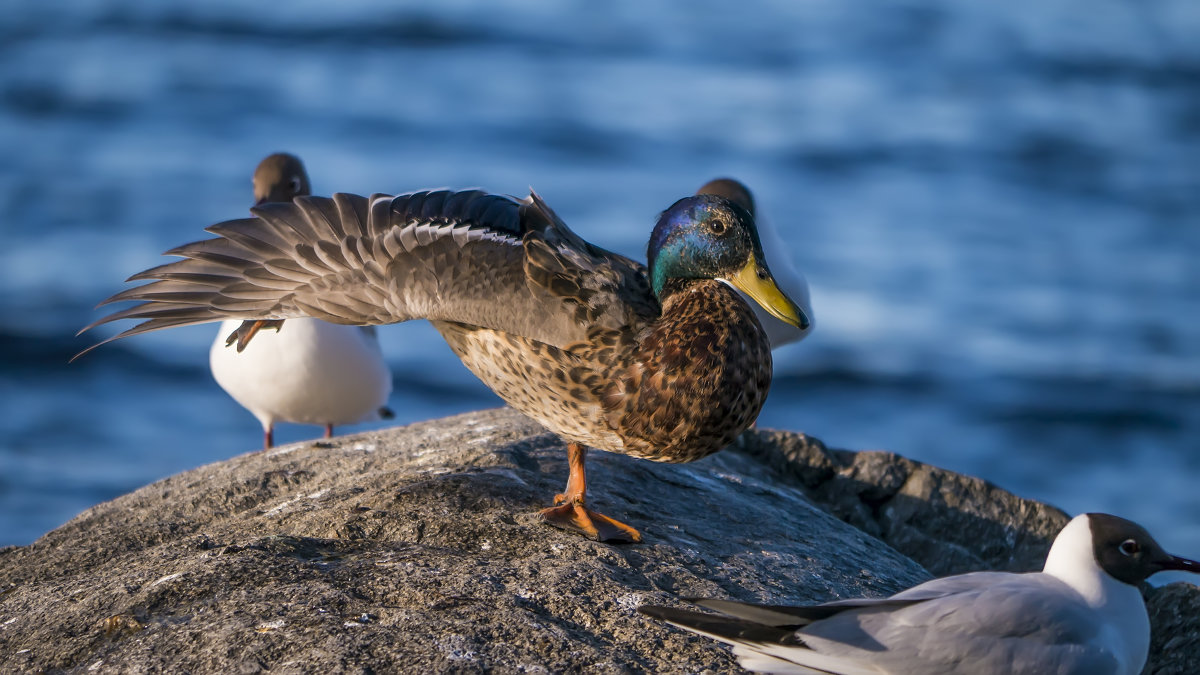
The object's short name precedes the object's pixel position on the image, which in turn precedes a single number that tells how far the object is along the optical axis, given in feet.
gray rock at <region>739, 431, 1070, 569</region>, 34.86
